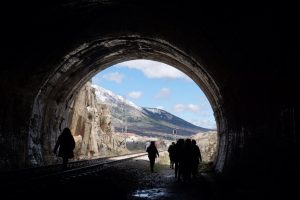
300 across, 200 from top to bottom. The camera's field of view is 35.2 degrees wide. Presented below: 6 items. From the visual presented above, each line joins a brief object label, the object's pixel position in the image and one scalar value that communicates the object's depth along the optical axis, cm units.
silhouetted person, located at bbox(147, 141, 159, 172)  2175
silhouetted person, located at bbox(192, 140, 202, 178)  1591
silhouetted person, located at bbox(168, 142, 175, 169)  2075
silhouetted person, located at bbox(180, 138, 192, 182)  1569
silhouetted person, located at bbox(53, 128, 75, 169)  1529
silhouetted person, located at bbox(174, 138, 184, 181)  1600
